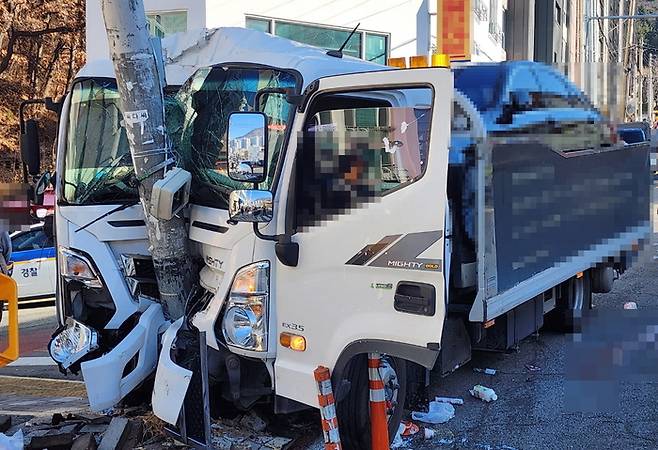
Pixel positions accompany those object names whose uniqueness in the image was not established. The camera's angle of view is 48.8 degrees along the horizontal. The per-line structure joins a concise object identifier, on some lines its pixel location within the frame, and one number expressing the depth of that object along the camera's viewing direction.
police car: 11.70
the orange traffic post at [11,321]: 4.81
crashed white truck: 3.75
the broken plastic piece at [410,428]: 5.11
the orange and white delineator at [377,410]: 4.08
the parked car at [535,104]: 4.75
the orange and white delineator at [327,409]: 3.85
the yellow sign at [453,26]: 15.77
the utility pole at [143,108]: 4.40
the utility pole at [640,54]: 64.38
